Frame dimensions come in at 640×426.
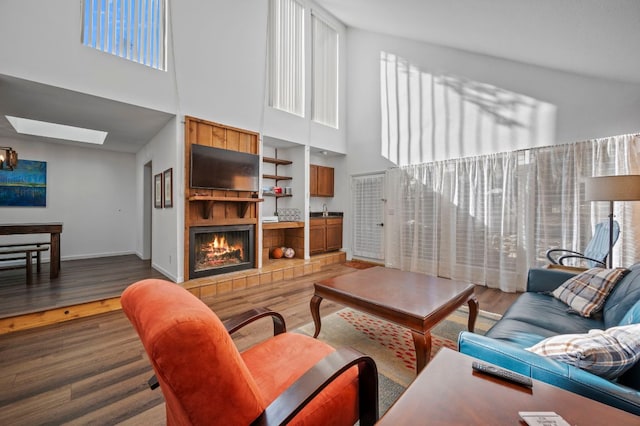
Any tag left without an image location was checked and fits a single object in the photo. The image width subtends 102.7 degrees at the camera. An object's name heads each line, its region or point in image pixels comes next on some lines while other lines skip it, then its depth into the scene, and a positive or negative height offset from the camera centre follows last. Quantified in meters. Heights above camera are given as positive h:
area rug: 1.84 -1.20
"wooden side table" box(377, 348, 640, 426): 0.72 -0.59
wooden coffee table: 1.76 -0.71
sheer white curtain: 3.16 +0.03
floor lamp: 2.42 +0.24
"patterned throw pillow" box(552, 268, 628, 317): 1.83 -0.58
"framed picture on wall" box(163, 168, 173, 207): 3.83 +0.35
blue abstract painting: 4.54 +0.44
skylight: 4.25 +1.38
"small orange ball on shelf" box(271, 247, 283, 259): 5.34 -0.88
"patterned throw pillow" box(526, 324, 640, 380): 0.92 -0.52
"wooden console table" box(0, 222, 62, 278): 3.24 -0.29
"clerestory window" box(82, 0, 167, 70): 2.98 +2.27
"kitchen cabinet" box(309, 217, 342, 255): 5.62 -0.53
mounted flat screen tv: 3.74 +0.66
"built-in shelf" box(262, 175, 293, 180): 5.41 +0.73
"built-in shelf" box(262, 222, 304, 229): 4.73 -0.27
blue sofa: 0.89 -0.63
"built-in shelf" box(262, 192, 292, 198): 5.39 +0.35
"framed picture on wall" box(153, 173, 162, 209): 4.30 +0.34
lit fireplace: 3.84 -0.63
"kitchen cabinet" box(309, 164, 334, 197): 5.83 +0.72
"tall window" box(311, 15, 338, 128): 5.68 +3.19
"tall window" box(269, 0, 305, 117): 4.87 +3.09
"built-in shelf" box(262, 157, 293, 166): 5.31 +1.07
